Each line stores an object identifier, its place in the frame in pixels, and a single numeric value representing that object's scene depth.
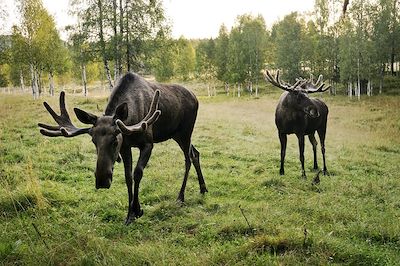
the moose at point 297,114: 10.41
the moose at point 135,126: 5.25
